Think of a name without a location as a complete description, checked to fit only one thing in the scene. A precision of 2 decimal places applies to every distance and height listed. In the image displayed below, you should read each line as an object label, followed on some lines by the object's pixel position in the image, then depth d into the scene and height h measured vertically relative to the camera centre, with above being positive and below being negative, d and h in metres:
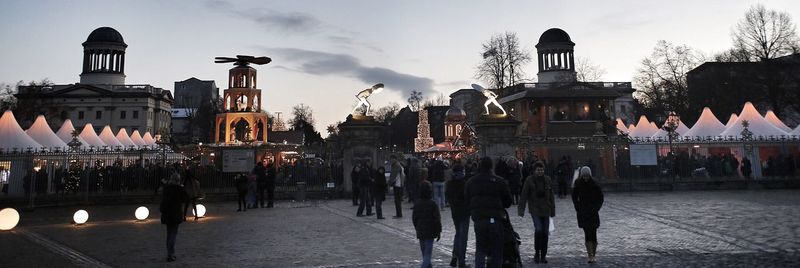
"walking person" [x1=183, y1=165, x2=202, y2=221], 16.44 -0.13
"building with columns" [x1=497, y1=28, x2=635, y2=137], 48.34 +6.20
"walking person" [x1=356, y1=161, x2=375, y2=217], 16.06 -0.26
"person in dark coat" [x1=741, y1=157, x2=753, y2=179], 25.36 +0.15
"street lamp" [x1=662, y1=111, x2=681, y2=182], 25.37 +2.41
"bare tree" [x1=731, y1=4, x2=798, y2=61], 43.44 +10.74
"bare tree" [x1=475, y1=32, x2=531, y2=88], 54.62 +11.88
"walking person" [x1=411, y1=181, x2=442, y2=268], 7.54 -0.64
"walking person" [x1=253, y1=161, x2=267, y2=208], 19.55 +0.13
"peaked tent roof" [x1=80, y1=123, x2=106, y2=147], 40.04 +3.59
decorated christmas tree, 52.49 +4.35
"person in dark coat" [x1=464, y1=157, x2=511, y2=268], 6.71 -0.47
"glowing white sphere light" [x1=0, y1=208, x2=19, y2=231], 13.87 -0.88
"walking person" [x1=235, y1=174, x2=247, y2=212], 18.64 -0.22
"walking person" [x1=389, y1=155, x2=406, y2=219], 15.58 -0.12
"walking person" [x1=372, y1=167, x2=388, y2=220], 15.18 -0.28
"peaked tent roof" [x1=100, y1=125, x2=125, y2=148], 42.64 +3.73
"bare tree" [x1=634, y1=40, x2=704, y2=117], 50.91 +8.57
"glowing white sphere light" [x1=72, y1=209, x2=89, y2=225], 15.30 -0.95
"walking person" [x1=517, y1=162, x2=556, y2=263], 8.61 -0.48
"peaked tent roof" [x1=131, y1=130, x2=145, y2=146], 49.22 +4.17
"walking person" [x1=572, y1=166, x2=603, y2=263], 8.31 -0.49
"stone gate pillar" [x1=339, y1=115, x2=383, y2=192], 22.25 +1.74
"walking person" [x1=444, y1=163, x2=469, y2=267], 8.10 -0.57
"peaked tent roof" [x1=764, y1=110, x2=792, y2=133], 34.04 +3.33
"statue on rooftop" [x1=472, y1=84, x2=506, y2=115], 24.46 +3.68
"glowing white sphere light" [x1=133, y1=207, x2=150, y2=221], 16.16 -0.92
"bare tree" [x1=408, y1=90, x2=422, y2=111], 119.62 +17.50
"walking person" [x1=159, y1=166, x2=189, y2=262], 9.27 -0.43
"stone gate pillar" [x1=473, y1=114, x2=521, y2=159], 22.89 +1.77
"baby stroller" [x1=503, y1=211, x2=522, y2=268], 7.16 -0.96
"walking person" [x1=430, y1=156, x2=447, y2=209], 16.95 -0.06
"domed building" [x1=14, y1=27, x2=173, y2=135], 84.06 +13.97
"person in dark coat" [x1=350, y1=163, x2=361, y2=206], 18.05 +0.04
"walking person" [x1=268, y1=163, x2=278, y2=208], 19.69 -0.05
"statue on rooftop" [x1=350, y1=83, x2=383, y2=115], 22.41 +3.51
